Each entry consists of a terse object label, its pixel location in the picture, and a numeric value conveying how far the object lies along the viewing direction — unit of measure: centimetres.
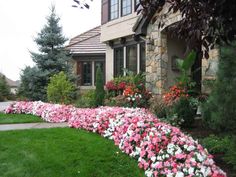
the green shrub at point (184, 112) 580
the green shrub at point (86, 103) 967
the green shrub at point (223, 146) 374
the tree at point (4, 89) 1951
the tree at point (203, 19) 205
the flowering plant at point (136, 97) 828
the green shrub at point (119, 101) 828
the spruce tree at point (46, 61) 1410
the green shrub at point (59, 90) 1147
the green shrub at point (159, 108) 638
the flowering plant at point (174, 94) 652
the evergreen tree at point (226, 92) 452
